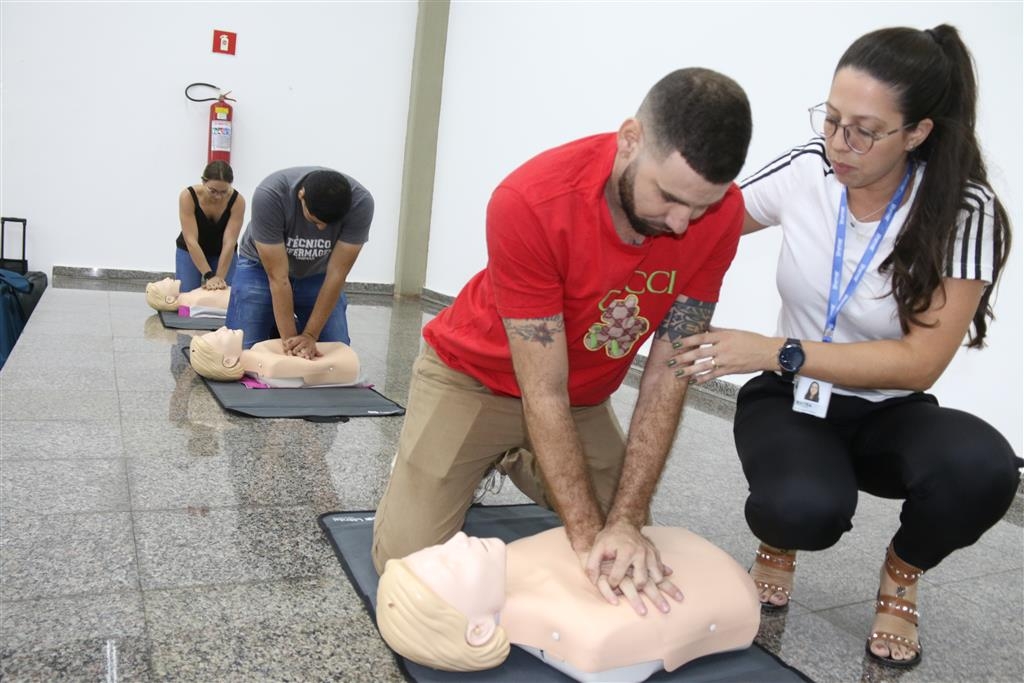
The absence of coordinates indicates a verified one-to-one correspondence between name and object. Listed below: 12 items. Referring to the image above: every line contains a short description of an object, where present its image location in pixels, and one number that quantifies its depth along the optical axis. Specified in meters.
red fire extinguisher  6.02
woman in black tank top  4.82
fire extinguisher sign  6.10
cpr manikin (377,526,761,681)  1.26
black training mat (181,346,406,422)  2.82
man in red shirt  1.23
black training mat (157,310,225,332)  4.33
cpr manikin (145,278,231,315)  4.60
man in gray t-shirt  3.00
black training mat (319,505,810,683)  1.38
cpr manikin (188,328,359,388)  3.10
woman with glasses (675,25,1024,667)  1.45
